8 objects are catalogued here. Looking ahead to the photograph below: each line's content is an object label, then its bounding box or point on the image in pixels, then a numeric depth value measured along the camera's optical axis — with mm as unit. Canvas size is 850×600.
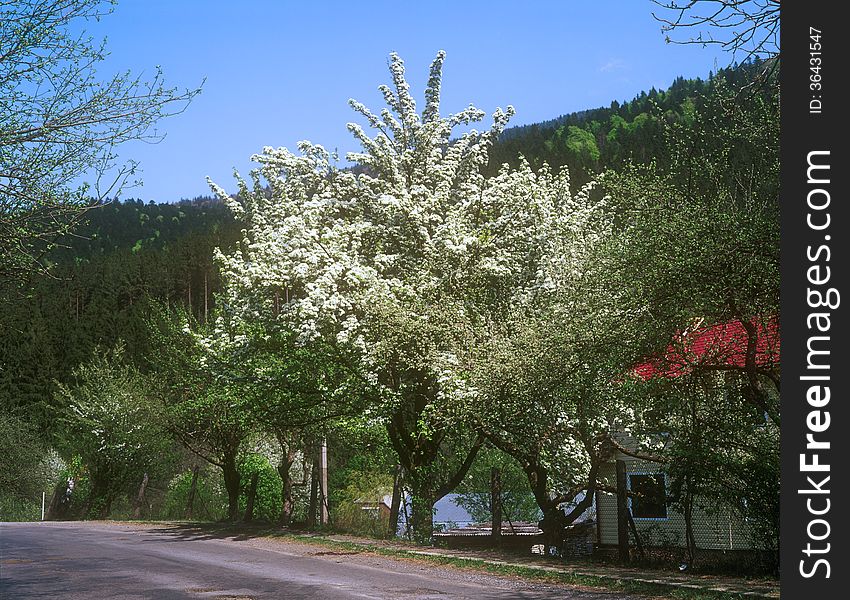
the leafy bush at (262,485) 32875
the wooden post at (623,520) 16250
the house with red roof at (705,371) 14305
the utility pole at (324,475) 27594
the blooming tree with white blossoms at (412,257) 21484
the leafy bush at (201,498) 37531
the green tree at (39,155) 8695
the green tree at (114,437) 40469
